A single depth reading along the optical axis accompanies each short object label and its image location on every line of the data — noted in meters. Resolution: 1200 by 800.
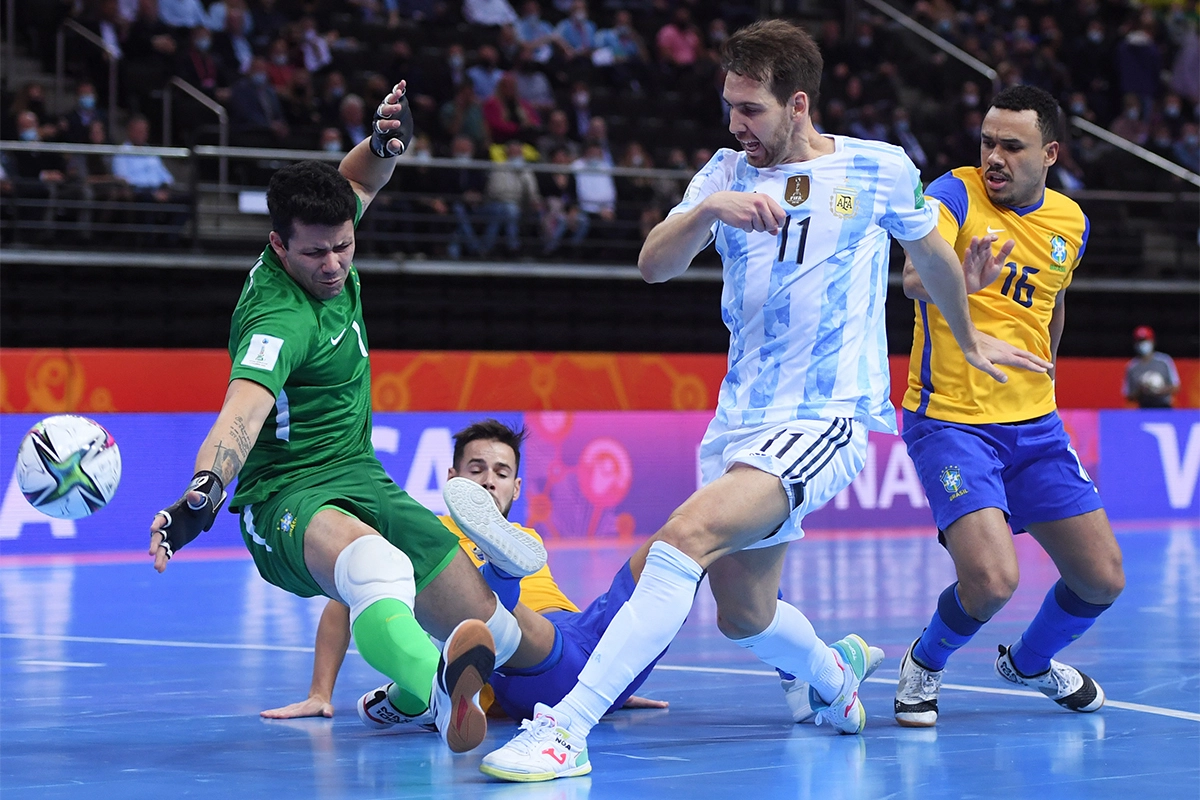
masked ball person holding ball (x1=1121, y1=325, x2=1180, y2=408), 17.11
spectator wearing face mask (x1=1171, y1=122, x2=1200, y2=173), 19.88
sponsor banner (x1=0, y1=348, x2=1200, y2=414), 13.57
